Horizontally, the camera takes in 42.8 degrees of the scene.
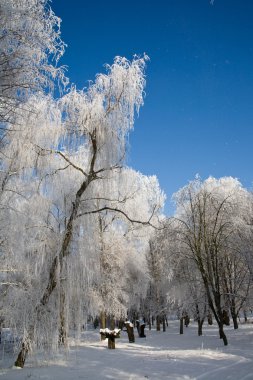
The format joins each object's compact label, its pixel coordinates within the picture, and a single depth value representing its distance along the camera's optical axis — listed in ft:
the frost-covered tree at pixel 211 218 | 49.94
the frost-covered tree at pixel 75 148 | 27.12
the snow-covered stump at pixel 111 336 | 46.41
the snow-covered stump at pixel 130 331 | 57.77
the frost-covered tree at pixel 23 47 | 12.26
